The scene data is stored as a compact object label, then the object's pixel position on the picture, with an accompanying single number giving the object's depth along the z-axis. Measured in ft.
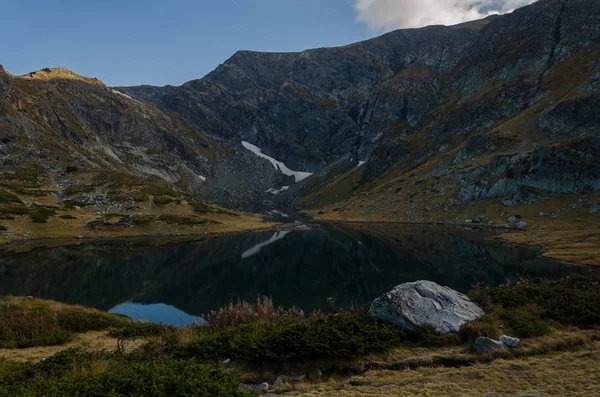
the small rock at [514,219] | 298.11
